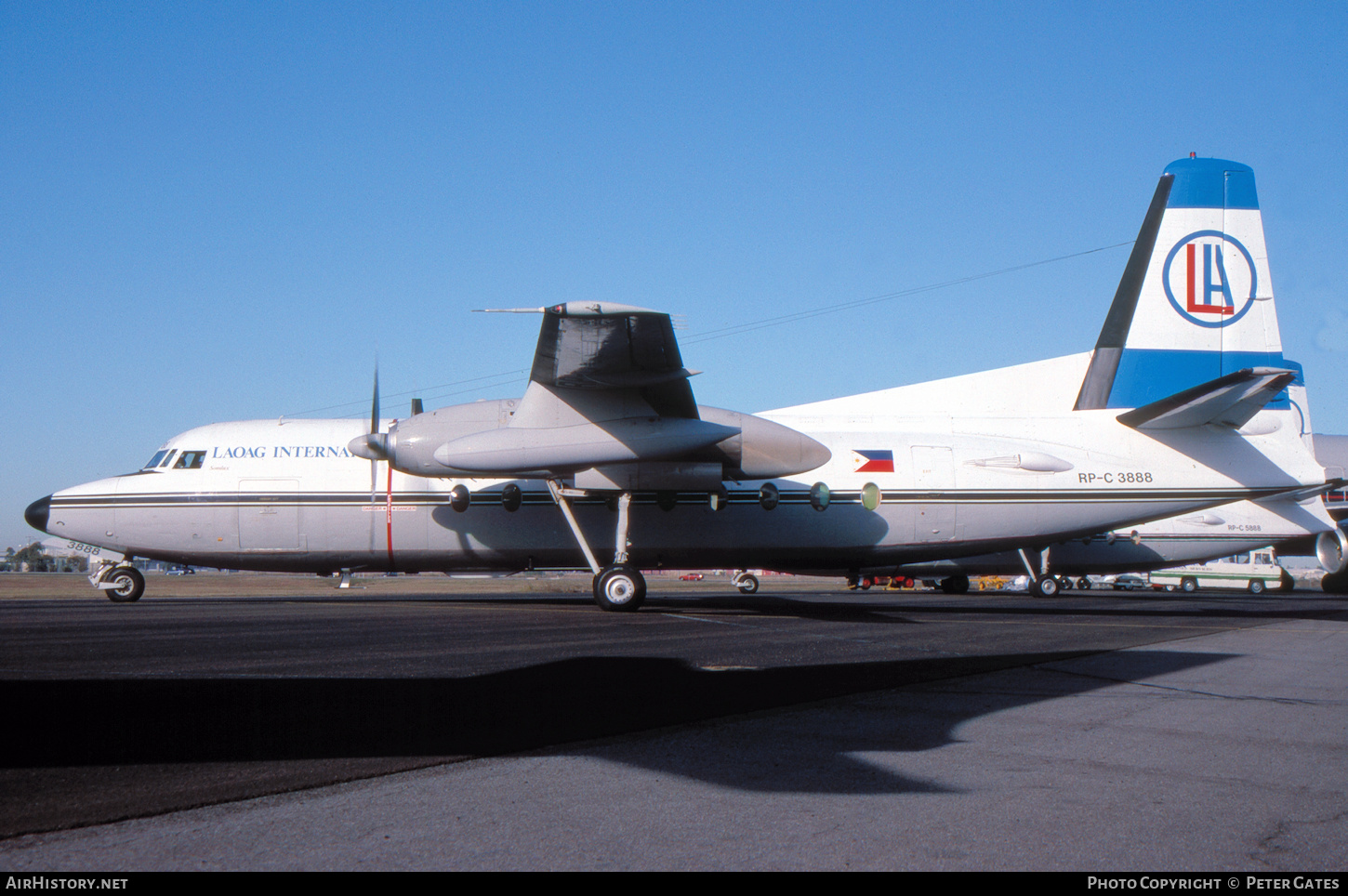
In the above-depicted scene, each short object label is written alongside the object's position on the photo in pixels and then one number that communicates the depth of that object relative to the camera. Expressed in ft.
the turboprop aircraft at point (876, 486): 56.75
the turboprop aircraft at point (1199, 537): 104.94
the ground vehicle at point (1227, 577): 148.77
